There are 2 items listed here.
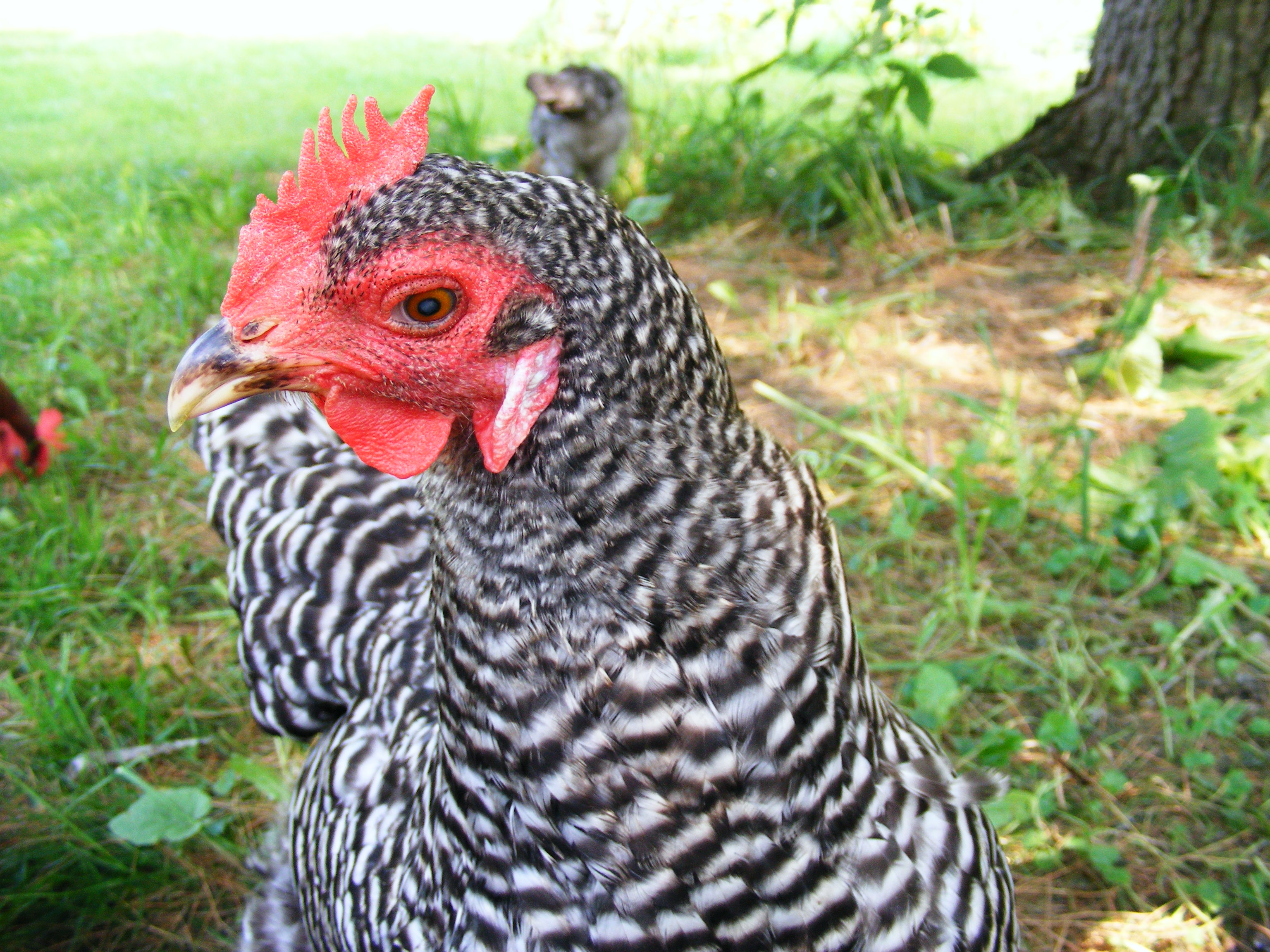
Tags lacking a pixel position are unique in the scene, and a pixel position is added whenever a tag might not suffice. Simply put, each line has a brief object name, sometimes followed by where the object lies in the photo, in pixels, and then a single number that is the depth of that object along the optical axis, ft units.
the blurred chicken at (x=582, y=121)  2.93
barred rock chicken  0.74
